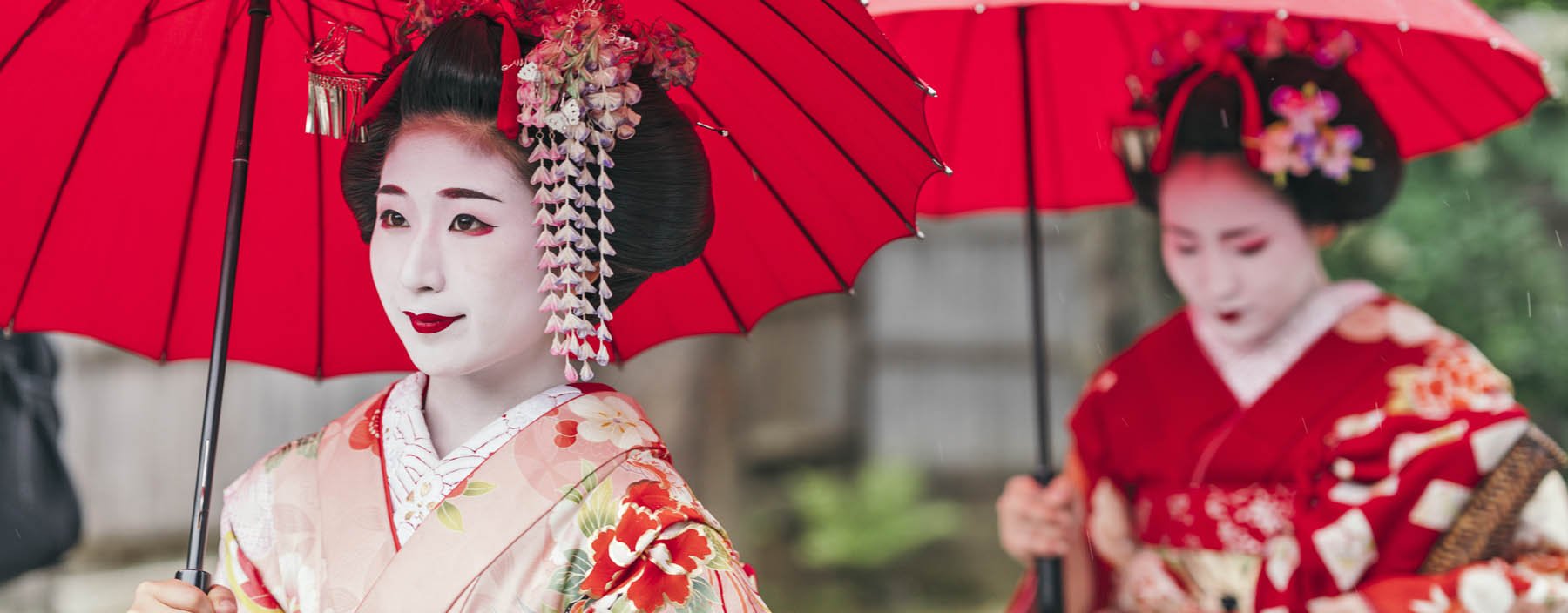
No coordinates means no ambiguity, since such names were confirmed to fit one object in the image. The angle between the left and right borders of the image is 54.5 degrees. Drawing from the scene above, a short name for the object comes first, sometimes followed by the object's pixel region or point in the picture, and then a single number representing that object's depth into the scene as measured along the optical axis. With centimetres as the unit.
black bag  342
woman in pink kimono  214
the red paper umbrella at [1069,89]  358
